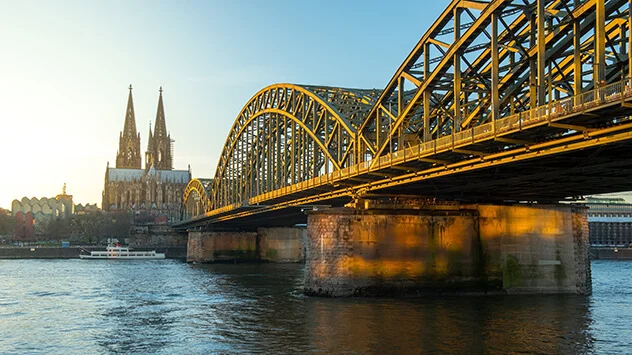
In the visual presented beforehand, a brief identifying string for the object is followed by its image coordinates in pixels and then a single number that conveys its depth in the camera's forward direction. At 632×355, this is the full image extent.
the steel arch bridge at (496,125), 33.88
